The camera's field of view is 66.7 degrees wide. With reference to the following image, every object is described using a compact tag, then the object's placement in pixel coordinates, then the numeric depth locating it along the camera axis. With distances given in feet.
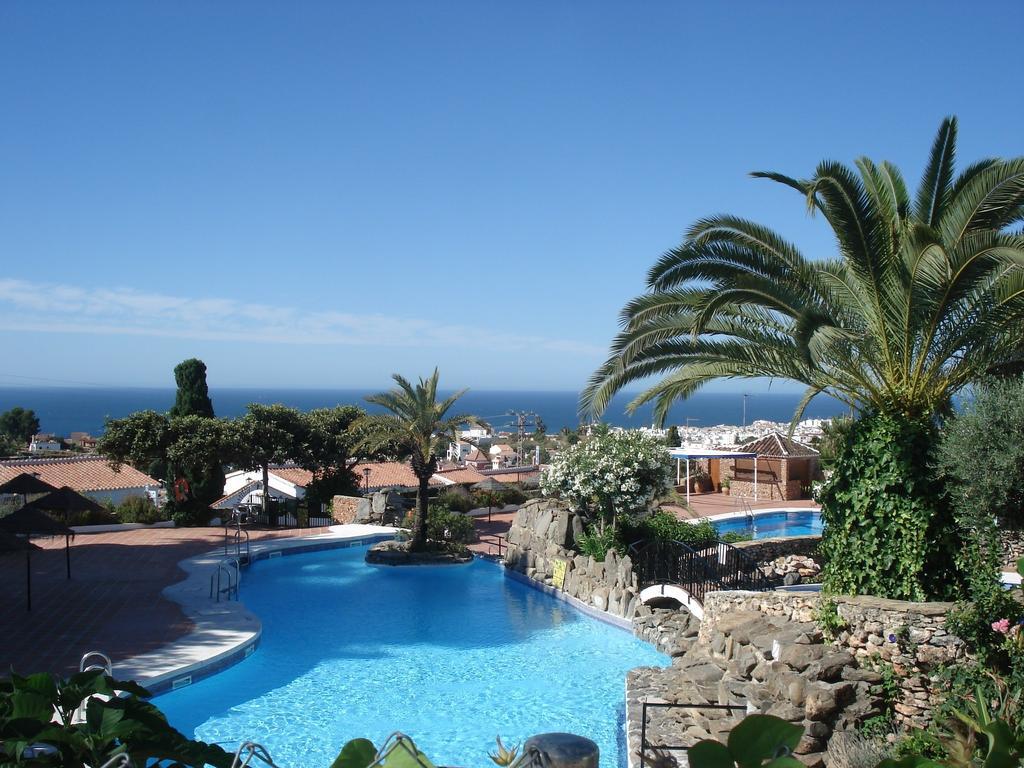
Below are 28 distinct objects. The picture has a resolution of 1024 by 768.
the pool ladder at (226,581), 55.46
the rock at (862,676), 28.84
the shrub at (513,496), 101.03
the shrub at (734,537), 65.82
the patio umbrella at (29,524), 46.65
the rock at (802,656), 29.43
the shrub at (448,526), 74.79
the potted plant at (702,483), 113.50
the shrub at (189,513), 86.43
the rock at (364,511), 88.74
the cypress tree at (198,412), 87.30
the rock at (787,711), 27.55
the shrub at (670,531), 59.98
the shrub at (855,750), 23.62
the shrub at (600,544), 57.88
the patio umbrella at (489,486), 96.63
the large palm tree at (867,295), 28.96
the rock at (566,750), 8.08
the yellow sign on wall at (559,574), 59.06
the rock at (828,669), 28.73
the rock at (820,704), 27.55
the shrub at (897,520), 29.86
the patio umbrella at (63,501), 58.44
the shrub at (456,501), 91.14
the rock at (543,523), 63.98
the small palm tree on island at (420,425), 72.28
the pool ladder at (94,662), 36.92
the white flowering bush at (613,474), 57.21
